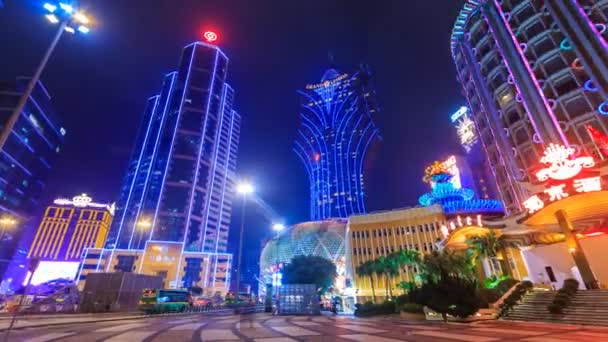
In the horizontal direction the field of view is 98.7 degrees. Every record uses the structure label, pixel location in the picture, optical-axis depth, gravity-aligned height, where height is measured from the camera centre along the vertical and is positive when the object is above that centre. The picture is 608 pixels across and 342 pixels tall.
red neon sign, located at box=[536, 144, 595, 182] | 24.72 +10.82
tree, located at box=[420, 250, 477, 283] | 34.78 +3.03
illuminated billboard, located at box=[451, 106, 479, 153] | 86.38 +49.75
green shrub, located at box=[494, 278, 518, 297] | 26.92 +0.08
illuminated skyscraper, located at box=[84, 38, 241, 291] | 82.00 +37.85
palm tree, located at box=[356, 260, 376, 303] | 56.32 +3.96
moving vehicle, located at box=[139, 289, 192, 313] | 27.19 -0.93
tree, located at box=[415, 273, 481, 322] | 16.70 -0.56
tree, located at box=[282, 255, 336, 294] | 63.94 +3.99
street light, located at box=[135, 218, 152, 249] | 86.44 +20.06
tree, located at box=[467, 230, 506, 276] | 33.28 +4.96
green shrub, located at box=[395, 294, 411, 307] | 31.98 -1.41
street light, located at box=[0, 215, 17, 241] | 60.21 +15.26
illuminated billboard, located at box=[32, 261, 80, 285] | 70.00 +5.54
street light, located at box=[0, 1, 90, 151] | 9.80 +10.40
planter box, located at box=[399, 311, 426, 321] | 21.99 -2.30
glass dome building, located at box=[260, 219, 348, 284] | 94.56 +16.14
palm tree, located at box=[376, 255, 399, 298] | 52.44 +4.18
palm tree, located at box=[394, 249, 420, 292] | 50.78 +5.53
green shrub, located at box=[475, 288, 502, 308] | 25.76 -0.81
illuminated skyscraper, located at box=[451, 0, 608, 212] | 36.16 +30.64
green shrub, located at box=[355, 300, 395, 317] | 33.84 -2.53
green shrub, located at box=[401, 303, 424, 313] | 22.93 -1.68
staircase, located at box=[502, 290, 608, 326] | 16.56 -1.61
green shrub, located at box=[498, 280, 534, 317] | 22.91 -0.88
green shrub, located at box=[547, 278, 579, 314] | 18.72 -0.81
